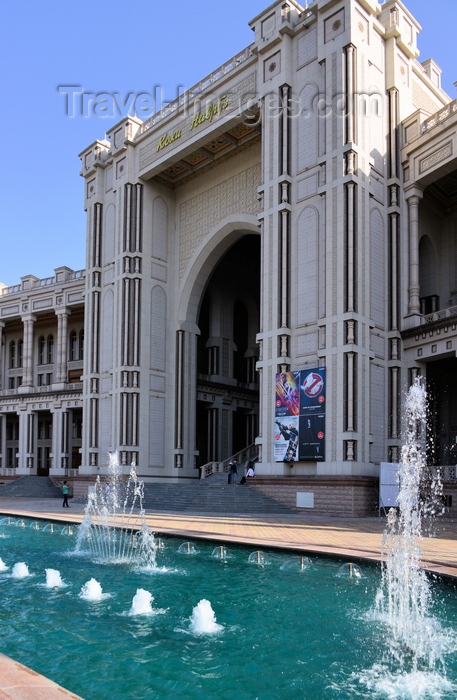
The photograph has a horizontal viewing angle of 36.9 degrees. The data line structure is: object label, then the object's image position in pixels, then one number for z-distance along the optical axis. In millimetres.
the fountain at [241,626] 6184
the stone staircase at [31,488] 39875
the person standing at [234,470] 28628
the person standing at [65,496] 27531
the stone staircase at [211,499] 23703
